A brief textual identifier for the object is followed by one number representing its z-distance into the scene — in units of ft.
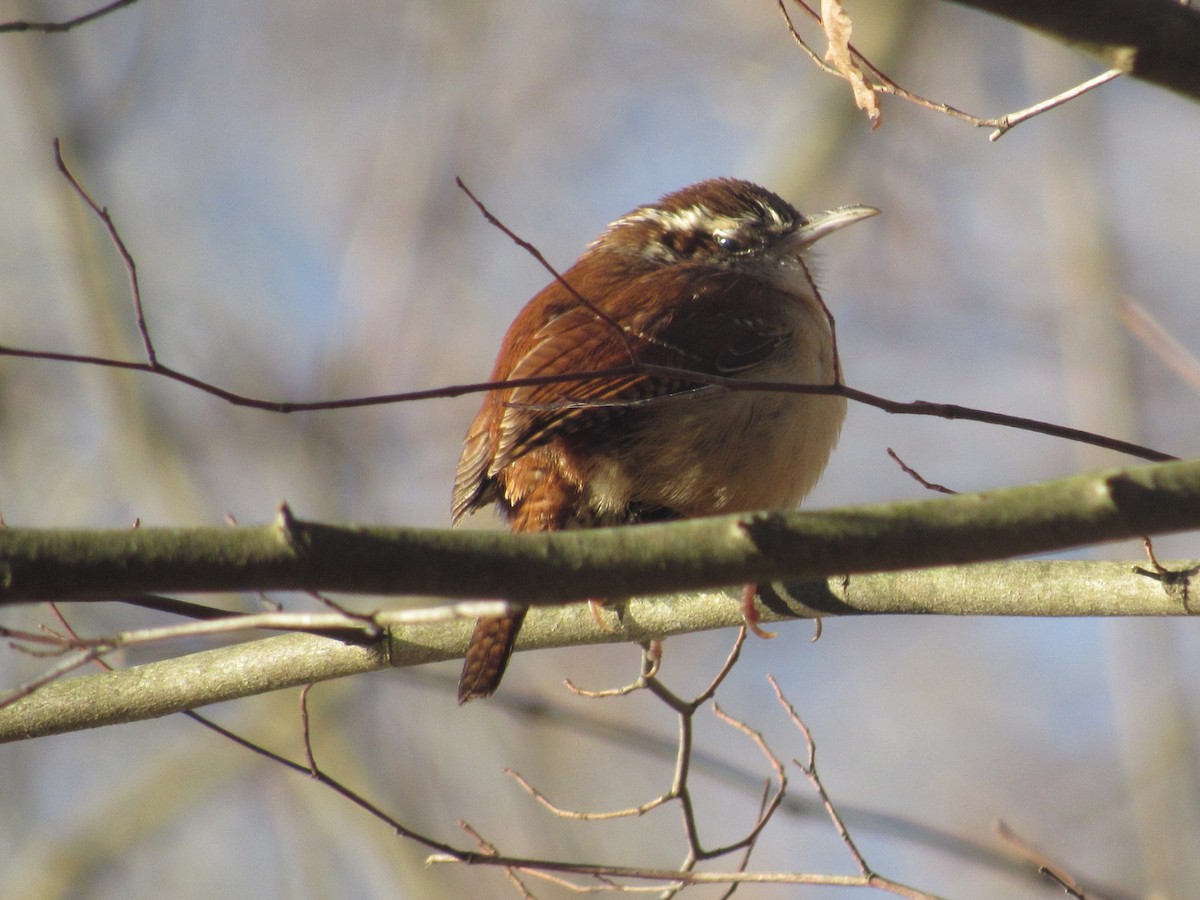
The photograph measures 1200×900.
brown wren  25.90
